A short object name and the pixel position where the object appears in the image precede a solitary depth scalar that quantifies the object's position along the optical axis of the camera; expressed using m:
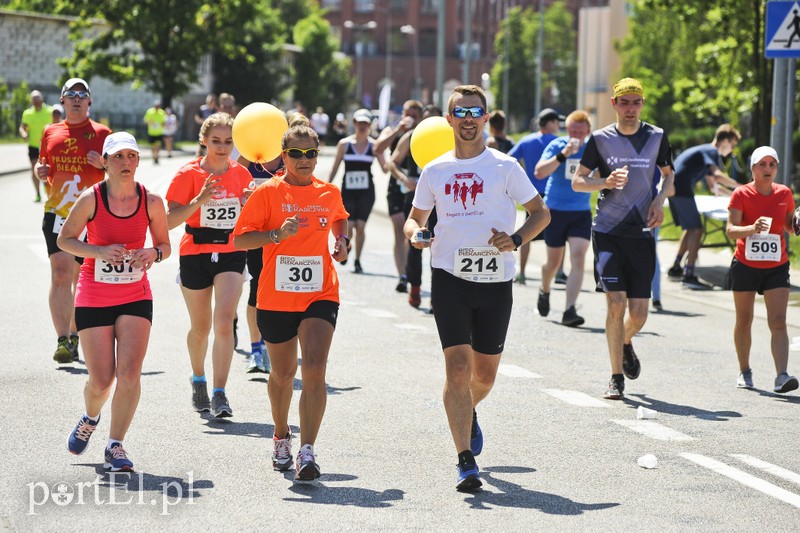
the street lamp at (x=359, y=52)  142.34
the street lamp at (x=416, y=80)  141.35
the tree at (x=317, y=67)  98.75
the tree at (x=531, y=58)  109.88
